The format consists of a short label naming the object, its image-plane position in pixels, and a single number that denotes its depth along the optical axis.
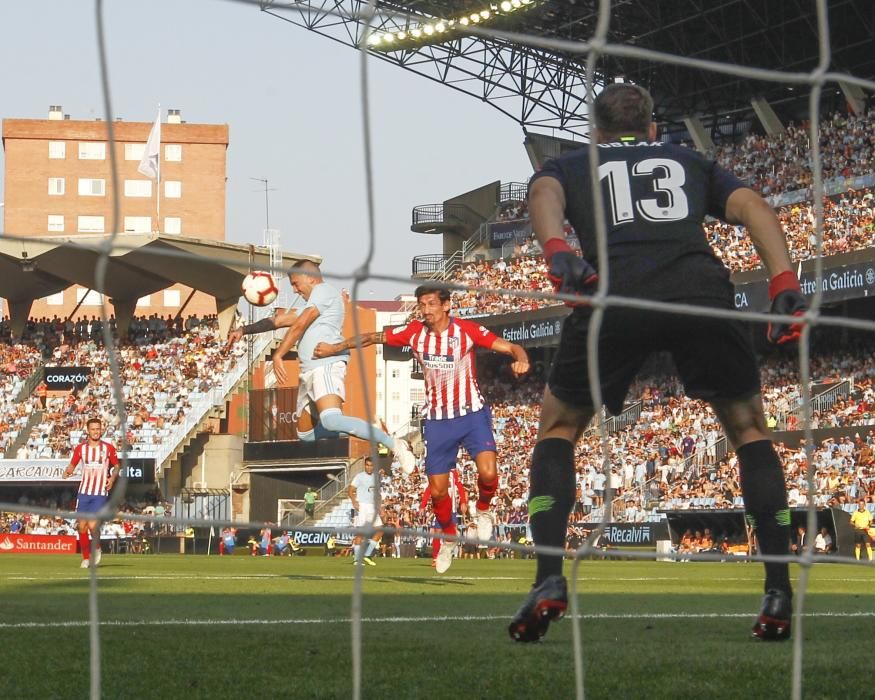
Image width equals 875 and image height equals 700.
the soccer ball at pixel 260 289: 13.23
